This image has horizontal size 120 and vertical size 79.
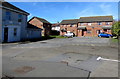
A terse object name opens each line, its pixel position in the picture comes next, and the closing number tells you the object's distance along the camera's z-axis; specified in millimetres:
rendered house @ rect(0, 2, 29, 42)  16445
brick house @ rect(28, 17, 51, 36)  38250
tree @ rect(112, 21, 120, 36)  22484
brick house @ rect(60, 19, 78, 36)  41219
